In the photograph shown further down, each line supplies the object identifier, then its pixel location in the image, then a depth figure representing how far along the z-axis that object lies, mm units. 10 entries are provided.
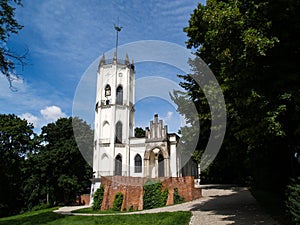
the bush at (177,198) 19250
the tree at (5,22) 9492
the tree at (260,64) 8062
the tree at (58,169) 35781
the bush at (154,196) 19700
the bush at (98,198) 22781
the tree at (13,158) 36594
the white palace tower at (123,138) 31938
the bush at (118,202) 20900
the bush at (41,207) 36938
